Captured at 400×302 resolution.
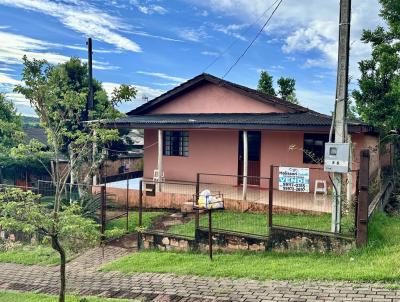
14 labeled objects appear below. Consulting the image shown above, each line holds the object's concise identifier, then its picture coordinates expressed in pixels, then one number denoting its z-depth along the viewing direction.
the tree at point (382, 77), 13.15
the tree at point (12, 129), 7.53
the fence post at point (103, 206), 11.03
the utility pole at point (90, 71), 20.86
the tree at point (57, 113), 7.12
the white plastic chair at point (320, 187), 12.93
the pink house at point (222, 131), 14.23
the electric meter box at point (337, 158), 8.71
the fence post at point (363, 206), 8.40
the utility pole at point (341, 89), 8.77
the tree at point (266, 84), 26.34
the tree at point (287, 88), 26.72
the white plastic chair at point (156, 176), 15.64
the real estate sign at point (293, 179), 10.91
